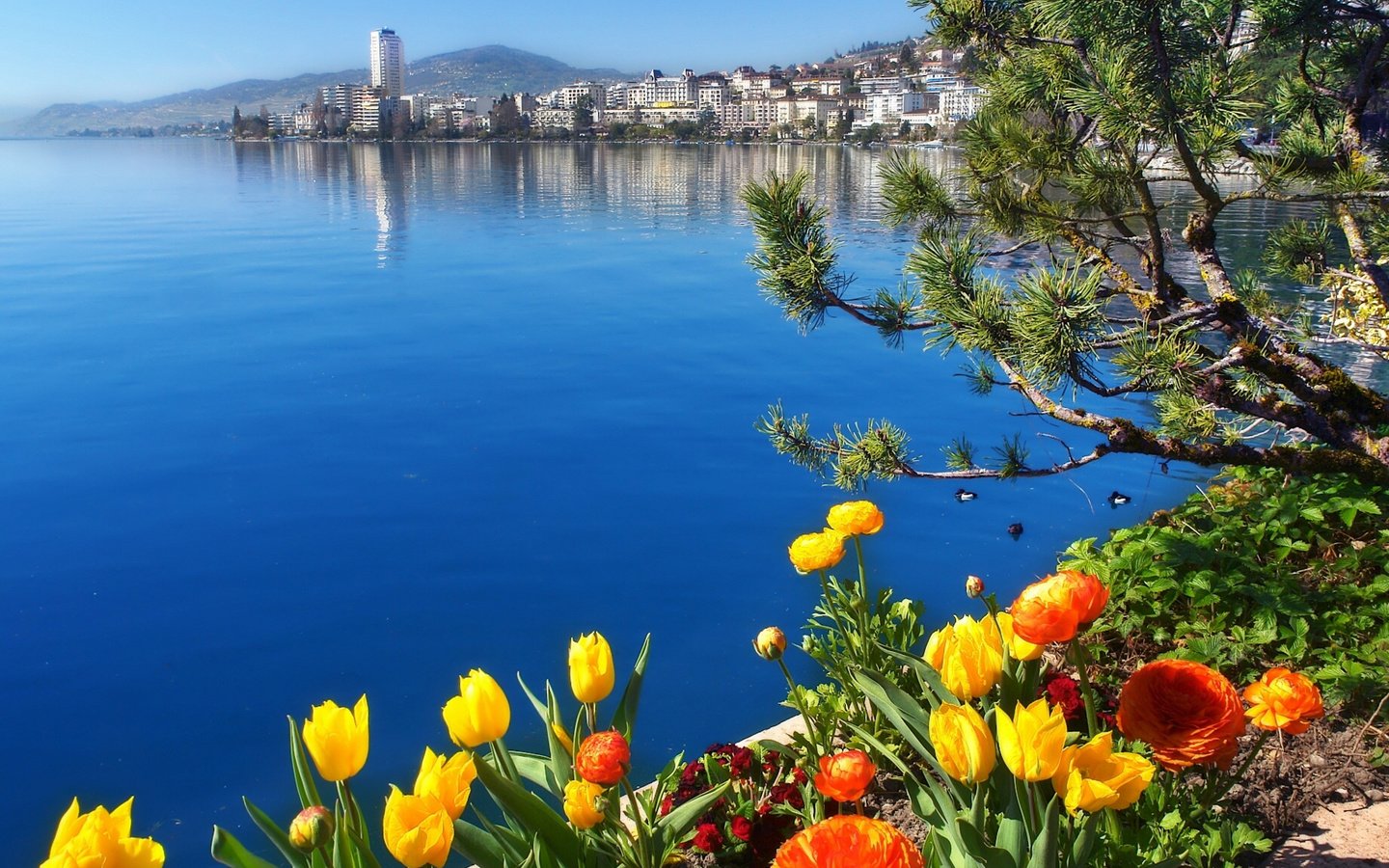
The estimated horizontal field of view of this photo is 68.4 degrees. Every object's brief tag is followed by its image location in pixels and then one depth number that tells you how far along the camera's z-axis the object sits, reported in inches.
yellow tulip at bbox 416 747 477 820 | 41.2
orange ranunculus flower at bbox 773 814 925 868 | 36.8
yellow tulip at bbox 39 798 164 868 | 35.4
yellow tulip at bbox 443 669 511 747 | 45.5
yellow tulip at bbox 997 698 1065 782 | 38.5
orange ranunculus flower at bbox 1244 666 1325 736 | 54.8
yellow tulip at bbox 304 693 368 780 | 40.9
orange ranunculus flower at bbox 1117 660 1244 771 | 46.7
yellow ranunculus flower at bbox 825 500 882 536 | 65.7
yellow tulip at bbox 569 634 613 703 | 49.1
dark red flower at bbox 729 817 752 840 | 69.6
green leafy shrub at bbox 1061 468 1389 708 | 93.5
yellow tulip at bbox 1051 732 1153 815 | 39.6
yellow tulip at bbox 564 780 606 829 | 46.2
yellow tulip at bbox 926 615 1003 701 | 46.1
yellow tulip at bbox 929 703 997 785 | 40.6
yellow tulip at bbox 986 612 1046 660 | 47.1
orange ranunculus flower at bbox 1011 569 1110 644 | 43.1
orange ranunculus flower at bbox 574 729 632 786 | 44.3
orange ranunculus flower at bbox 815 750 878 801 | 49.9
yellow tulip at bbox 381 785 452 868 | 38.4
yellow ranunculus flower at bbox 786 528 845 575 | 64.9
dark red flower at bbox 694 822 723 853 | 71.2
